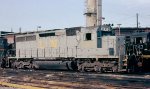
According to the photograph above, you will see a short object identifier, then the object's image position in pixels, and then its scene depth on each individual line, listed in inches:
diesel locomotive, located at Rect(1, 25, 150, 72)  839.1
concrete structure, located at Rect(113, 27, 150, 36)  2512.9
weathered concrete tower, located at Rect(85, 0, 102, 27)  1376.5
